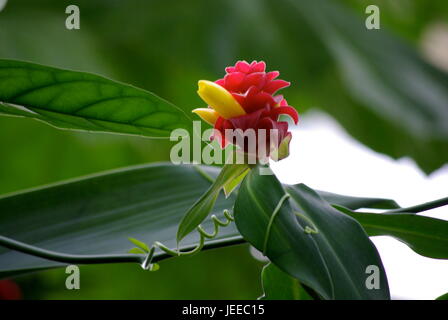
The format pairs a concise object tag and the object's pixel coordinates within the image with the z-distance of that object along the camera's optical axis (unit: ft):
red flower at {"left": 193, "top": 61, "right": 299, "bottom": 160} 2.32
